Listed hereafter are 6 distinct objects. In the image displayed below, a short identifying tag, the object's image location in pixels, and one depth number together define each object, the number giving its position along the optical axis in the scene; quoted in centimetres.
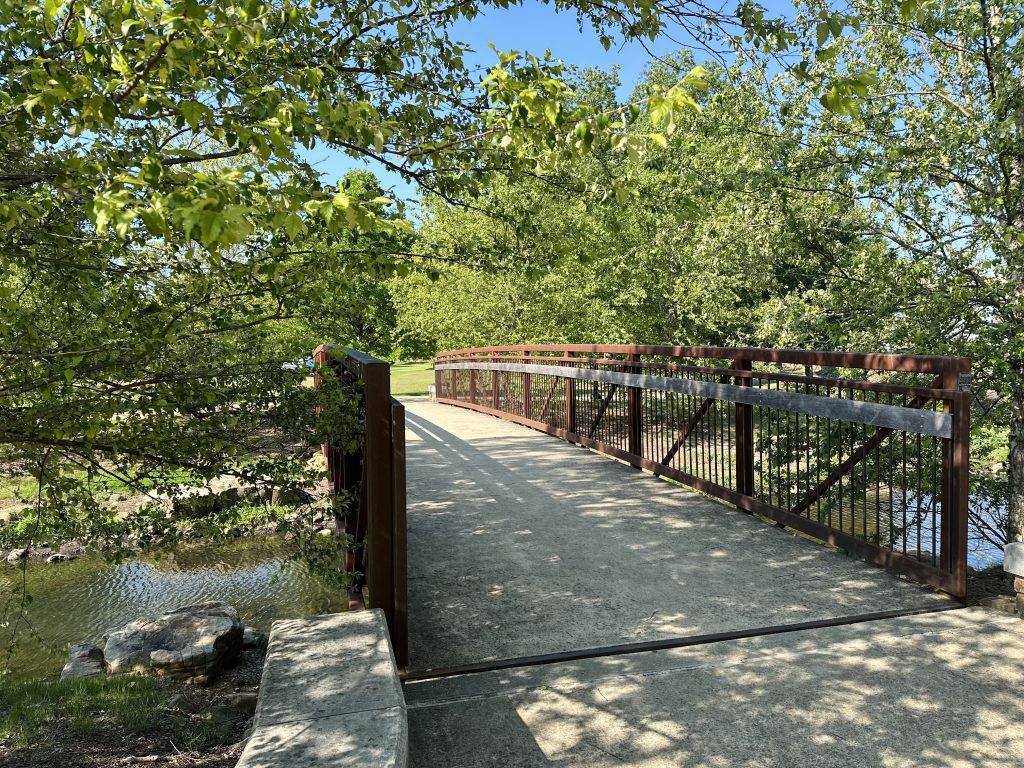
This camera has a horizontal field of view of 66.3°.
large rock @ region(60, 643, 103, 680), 536
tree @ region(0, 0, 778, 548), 229
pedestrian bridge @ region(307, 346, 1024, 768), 296
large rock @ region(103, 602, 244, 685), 507
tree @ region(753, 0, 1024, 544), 661
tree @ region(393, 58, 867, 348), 504
